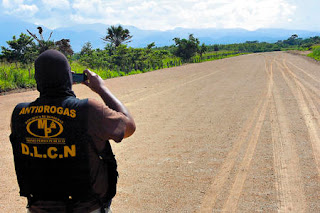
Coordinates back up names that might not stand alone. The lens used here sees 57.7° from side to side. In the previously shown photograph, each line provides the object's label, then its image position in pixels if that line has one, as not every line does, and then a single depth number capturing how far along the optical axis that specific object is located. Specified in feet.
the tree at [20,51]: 69.36
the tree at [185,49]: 140.36
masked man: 5.14
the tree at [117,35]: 131.95
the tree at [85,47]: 128.65
